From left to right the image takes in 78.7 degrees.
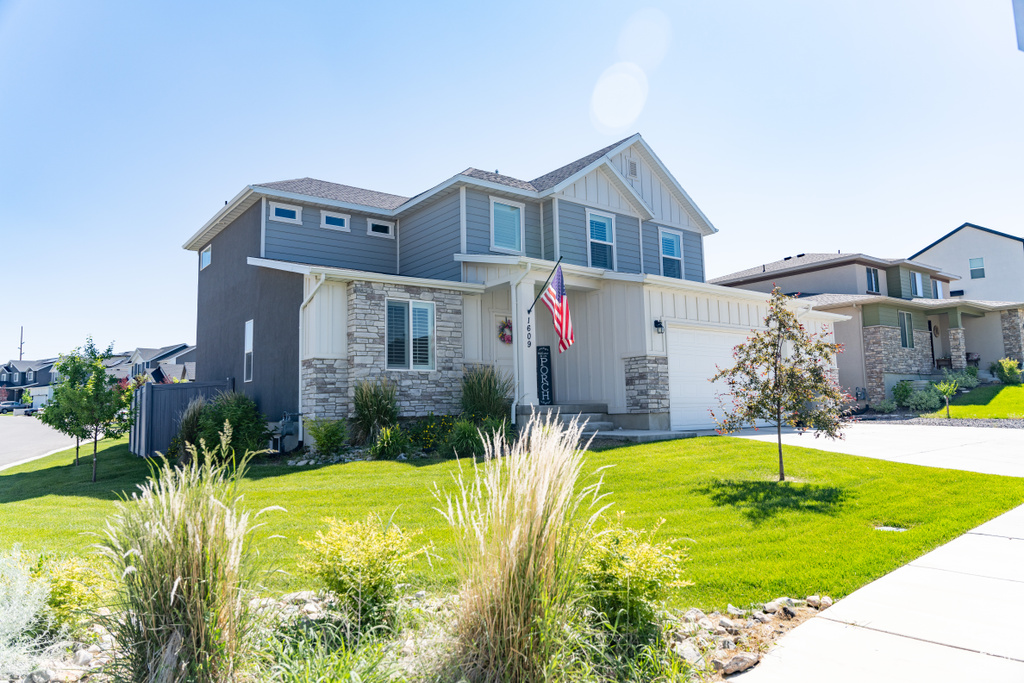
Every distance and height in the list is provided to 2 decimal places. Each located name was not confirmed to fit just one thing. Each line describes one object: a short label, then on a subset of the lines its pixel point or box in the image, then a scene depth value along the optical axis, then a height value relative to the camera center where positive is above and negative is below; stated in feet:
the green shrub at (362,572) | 10.51 -3.03
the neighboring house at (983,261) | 100.32 +19.78
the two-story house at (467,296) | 40.98 +6.81
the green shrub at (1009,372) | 75.10 +1.01
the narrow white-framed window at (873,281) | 79.19 +12.94
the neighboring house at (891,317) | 69.21 +8.17
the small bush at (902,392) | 65.41 -1.02
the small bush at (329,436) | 36.63 -2.50
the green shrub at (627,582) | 10.36 -3.24
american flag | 36.17 +4.77
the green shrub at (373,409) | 38.45 -0.99
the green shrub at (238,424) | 39.99 -1.81
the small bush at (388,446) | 35.24 -3.02
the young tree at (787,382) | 26.25 +0.09
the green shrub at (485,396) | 39.99 -0.35
